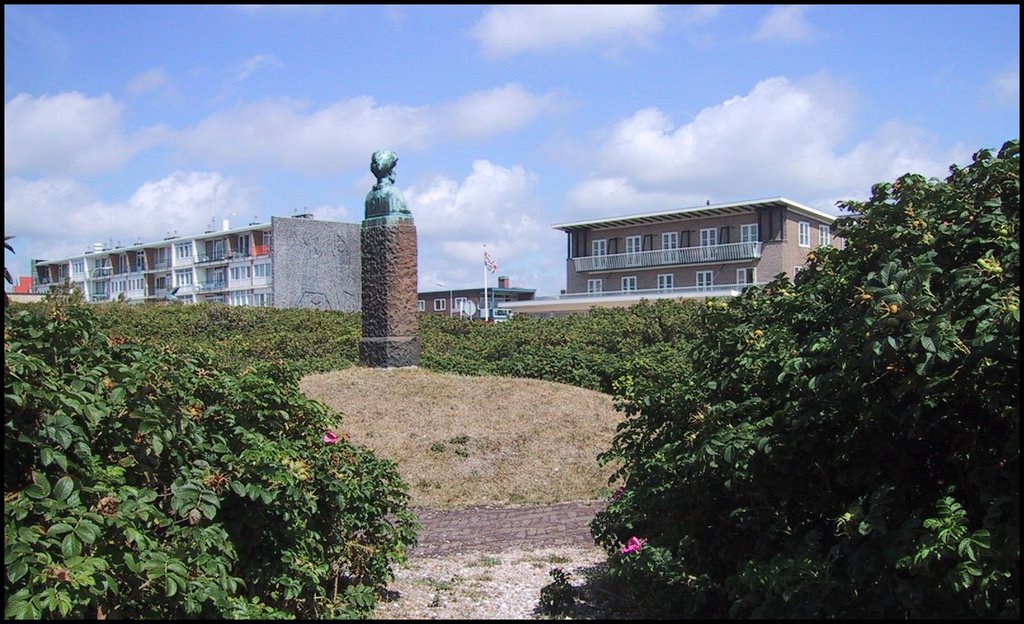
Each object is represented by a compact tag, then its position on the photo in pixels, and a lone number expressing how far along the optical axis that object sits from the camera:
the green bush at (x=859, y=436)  2.97
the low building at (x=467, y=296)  60.09
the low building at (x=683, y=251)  41.44
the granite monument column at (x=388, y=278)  13.58
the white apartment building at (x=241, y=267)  50.00
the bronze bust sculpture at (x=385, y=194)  13.80
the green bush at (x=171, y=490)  3.15
